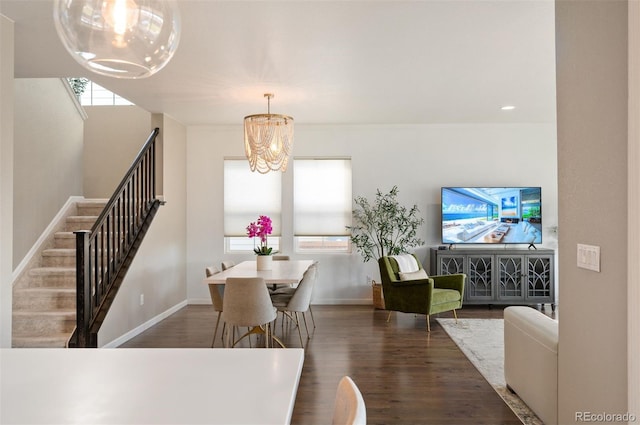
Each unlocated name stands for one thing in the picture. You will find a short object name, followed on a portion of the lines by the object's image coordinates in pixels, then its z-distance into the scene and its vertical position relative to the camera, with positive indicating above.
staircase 4.08 -0.87
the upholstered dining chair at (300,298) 4.31 -0.87
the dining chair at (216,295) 4.36 -0.82
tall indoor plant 6.42 -0.18
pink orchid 4.68 -0.19
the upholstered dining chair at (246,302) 3.74 -0.77
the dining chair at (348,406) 0.93 -0.44
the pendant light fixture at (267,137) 4.58 +0.82
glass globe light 1.21 +0.53
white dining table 3.94 -0.60
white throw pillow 5.47 -0.79
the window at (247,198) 6.77 +0.24
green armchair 5.10 -0.95
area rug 3.04 -1.34
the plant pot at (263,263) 4.61 -0.52
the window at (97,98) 6.98 +1.86
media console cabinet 6.15 -0.86
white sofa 2.50 -0.93
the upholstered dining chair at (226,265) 5.07 -0.62
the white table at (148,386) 1.03 -0.48
